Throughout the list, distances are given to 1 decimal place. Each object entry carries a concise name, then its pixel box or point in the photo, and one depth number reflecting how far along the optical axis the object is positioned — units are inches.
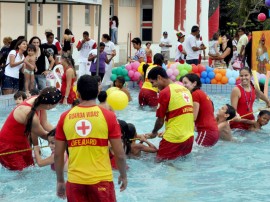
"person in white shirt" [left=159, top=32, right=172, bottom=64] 1128.2
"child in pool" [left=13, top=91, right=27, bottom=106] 423.5
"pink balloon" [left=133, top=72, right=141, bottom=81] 785.6
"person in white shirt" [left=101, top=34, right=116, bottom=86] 765.3
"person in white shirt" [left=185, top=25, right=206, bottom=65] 853.8
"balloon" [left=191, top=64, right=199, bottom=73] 787.6
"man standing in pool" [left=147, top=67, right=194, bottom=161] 380.5
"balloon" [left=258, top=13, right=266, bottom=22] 1024.8
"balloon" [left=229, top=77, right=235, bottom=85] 785.6
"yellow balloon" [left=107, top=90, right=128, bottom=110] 536.7
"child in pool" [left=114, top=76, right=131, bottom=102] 604.4
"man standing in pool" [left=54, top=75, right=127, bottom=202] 239.8
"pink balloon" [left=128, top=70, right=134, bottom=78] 790.5
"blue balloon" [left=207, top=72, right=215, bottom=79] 793.1
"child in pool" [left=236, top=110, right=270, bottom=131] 484.7
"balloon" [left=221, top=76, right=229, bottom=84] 790.5
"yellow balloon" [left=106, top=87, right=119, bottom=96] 560.8
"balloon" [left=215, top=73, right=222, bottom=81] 794.2
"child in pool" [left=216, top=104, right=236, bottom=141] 454.6
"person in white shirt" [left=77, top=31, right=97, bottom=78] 799.1
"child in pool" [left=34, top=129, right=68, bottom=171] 327.3
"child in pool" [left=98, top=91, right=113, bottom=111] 456.1
